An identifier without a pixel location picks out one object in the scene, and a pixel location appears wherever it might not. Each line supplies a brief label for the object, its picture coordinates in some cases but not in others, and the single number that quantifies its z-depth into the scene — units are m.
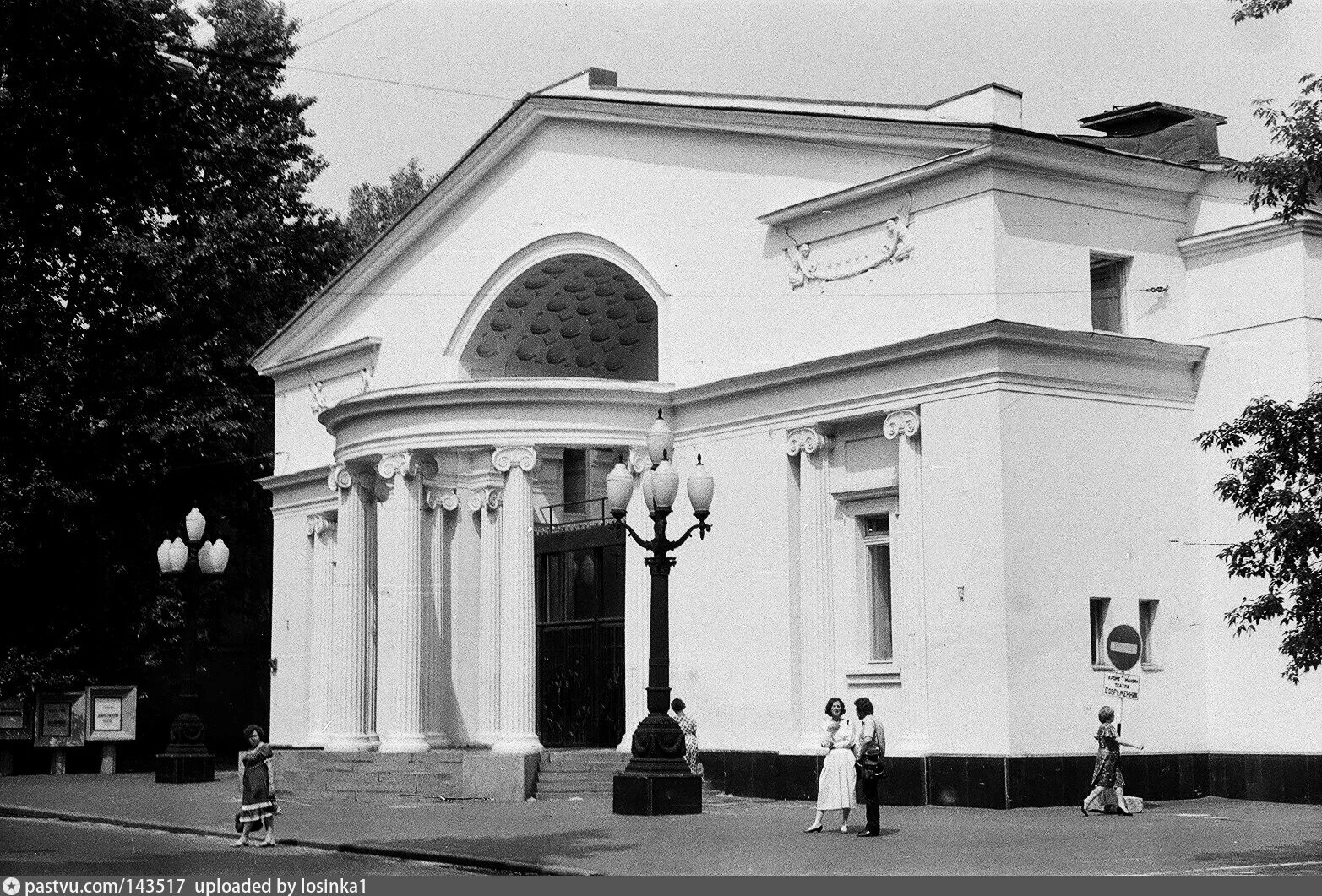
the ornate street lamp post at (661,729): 24.00
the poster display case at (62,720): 41.38
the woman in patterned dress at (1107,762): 24.25
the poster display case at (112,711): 41.47
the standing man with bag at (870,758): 21.34
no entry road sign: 22.95
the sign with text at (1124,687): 23.12
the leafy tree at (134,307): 33.28
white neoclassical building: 26.53
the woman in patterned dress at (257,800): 21.70
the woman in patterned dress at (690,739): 28.78
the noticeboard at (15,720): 41.38
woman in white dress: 22.09
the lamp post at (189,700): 36.47
